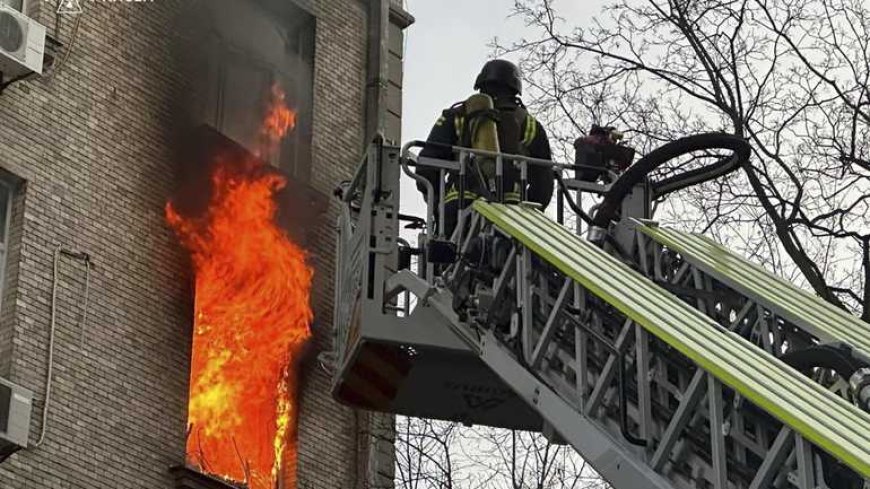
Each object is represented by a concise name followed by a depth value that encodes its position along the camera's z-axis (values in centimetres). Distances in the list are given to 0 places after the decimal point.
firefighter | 1041
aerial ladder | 690
